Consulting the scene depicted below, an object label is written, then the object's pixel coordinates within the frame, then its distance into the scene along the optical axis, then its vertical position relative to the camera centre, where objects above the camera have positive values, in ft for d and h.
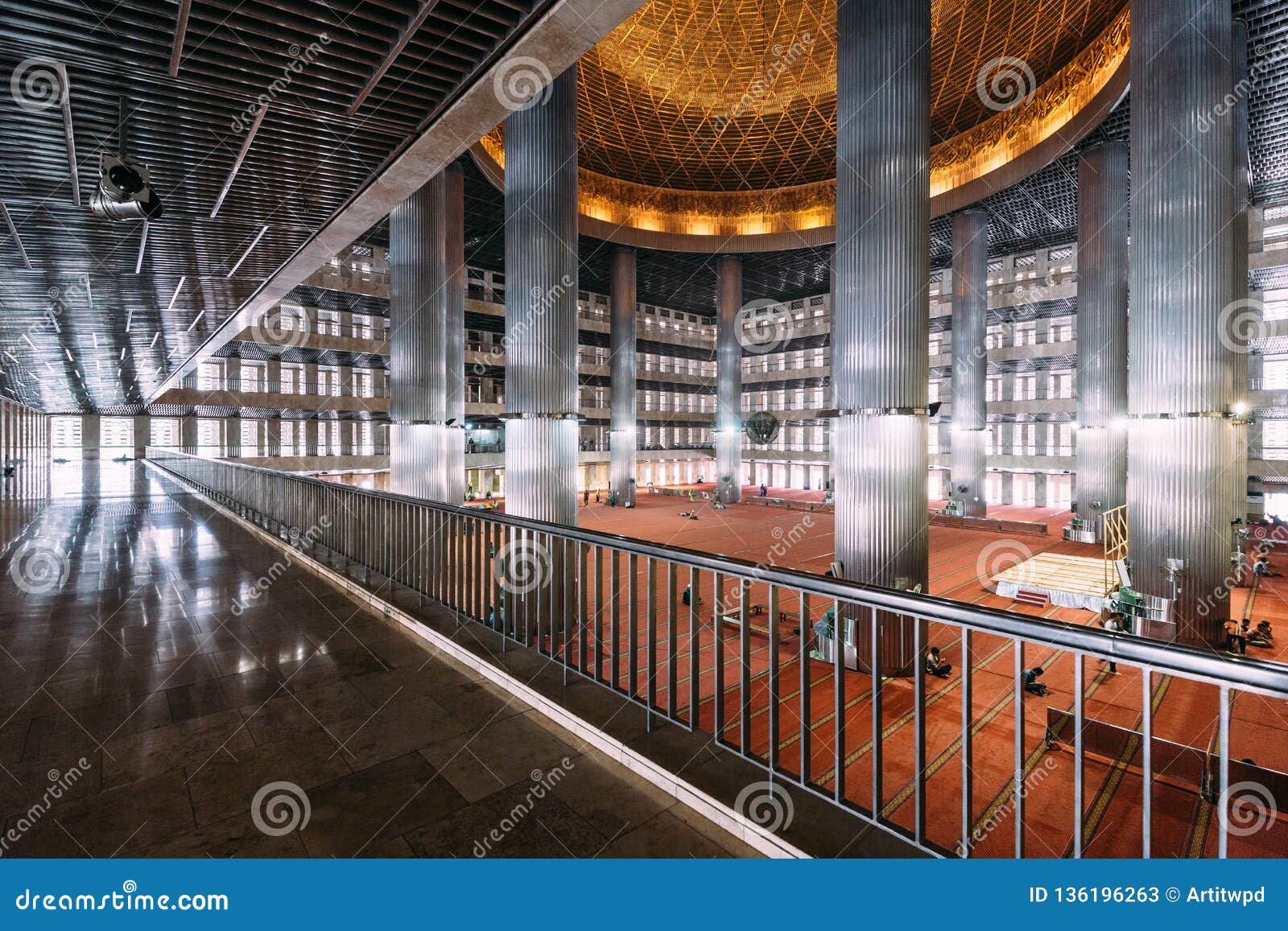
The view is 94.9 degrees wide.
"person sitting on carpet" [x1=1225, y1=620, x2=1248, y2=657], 29.84 -9.88
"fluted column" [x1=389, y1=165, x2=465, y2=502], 47.44 +8.97
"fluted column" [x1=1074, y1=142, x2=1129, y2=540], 61.82 +13.52
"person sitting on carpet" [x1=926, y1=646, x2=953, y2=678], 26.61 -9.67
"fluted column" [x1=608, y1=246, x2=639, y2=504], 101.19 +13.46
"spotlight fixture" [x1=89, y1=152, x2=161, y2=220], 13.98 +6.49
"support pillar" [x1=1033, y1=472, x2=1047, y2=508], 110.93 -6.84
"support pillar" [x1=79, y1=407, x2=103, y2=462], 134.00 +4.51
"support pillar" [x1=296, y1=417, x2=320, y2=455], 111.65 +4.06
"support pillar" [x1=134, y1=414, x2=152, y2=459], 124.16 +4.76
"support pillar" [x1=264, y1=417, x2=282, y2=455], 109.09 +3.70
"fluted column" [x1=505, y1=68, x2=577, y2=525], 31.81 +8.27
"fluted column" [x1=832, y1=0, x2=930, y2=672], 28.71 +8.24
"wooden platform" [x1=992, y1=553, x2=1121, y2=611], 35.55 -8.26
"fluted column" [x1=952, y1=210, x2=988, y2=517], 81.15 +13.13
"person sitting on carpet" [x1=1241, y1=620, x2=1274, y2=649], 30.83 -9.77
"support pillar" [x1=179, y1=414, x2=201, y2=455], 106.93 +3.53
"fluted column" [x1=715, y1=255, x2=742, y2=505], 106.22 +13.68
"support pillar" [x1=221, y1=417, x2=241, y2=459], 107.14 +3.80
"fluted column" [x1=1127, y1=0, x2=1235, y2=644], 31.42 +7.87
